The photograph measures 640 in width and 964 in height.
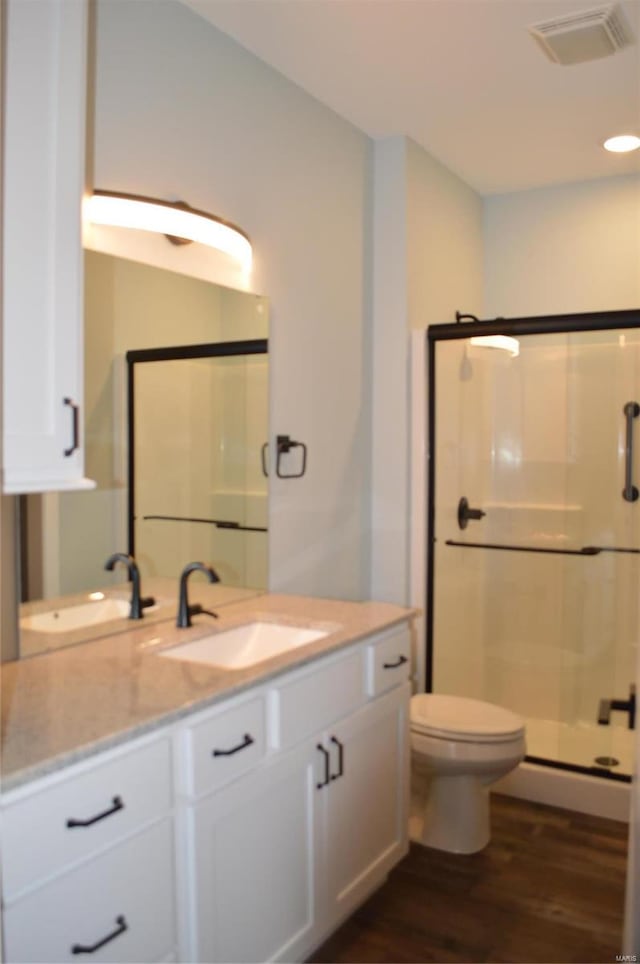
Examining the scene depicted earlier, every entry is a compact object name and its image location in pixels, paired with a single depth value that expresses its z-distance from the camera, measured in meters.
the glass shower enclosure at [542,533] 3.35
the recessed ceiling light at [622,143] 3.18
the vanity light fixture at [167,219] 2.01
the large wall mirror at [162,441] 2.02
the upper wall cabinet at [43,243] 1.43
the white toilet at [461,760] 2.73
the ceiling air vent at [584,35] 2.28
